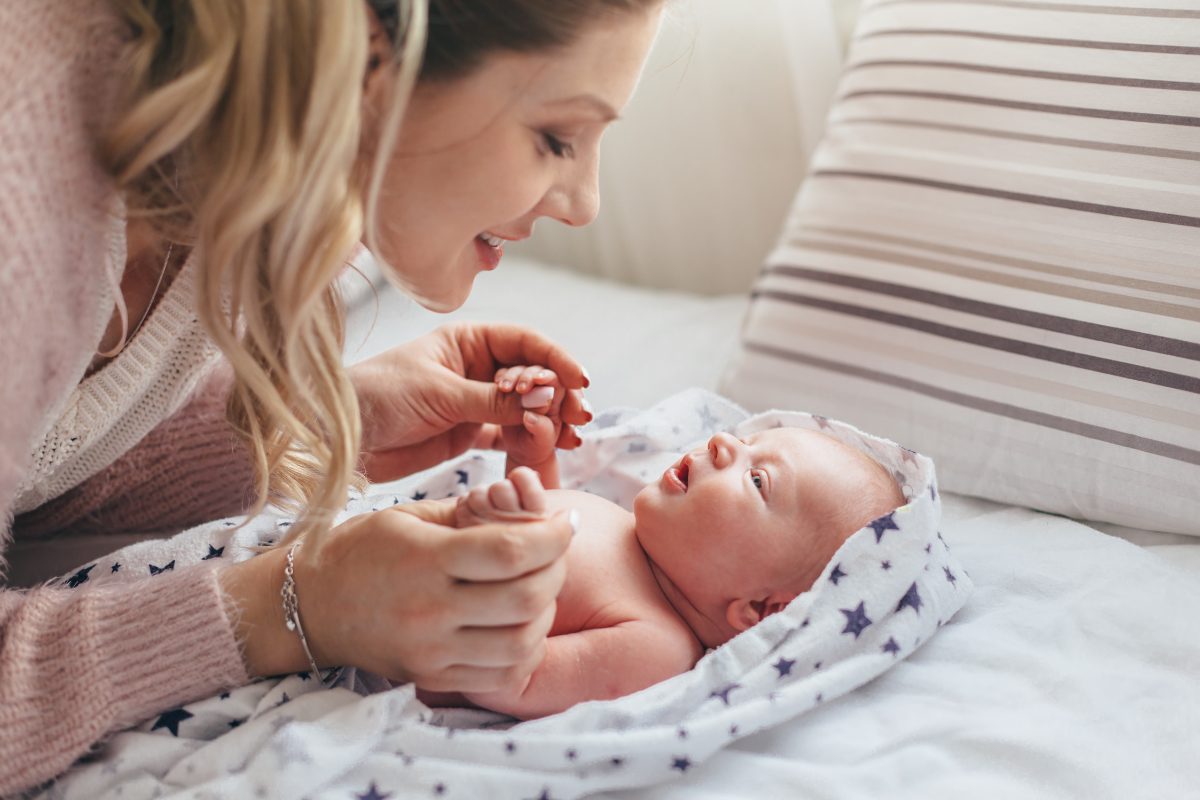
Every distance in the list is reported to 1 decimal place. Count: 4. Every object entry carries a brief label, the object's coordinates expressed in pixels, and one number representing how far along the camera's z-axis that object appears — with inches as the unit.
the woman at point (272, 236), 29.6
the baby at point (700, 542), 39.8
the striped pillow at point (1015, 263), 45.1
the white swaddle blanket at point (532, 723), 33.1
